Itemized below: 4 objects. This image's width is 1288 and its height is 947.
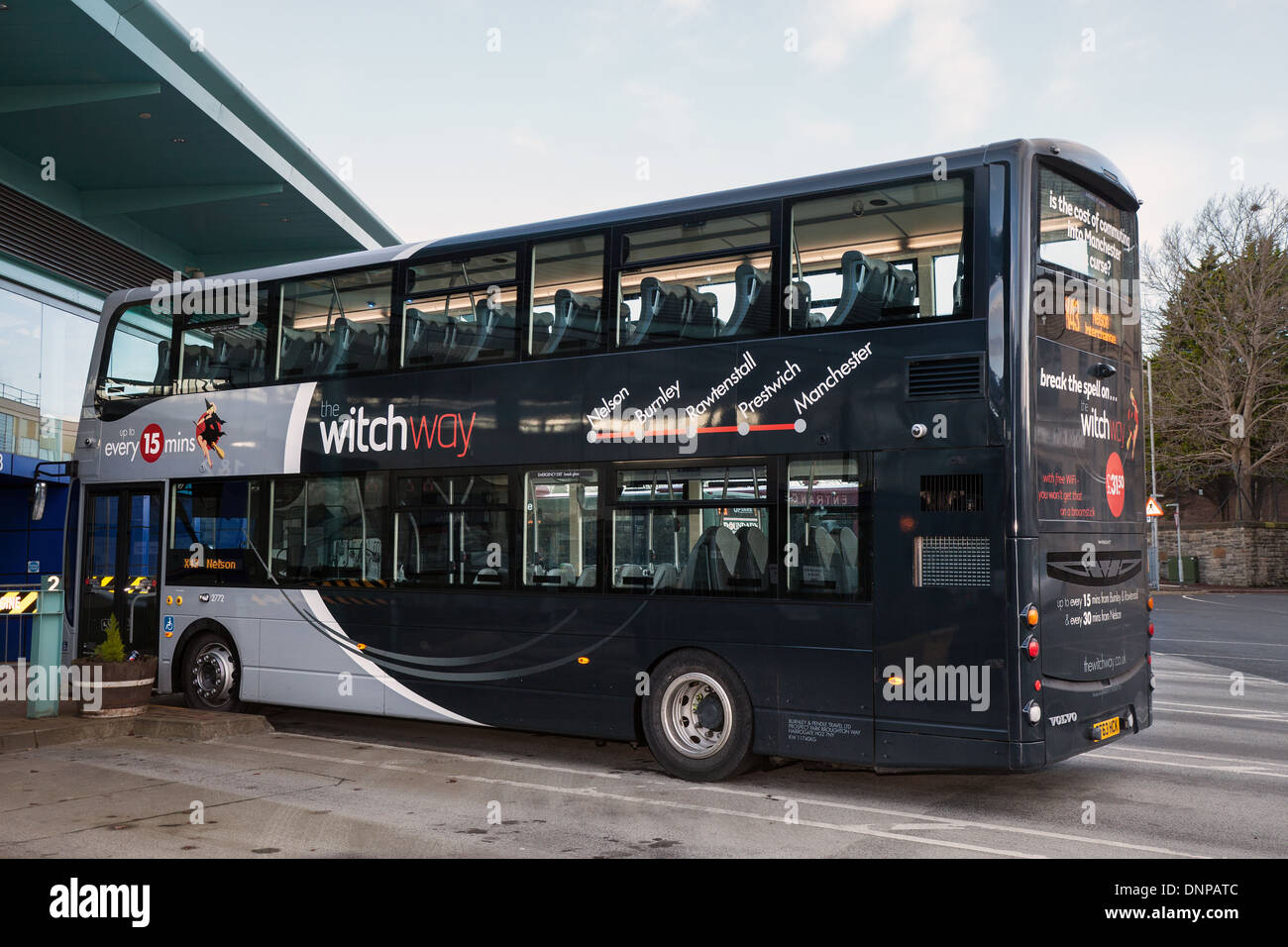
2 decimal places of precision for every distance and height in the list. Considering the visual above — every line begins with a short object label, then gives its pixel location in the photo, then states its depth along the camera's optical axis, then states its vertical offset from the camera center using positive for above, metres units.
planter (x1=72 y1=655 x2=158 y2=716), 11.19 -1.53
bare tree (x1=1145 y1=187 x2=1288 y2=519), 44.09 +8.00
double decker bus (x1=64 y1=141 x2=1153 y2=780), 7.56 +0.52
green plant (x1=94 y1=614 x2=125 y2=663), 11.43 -1.14
